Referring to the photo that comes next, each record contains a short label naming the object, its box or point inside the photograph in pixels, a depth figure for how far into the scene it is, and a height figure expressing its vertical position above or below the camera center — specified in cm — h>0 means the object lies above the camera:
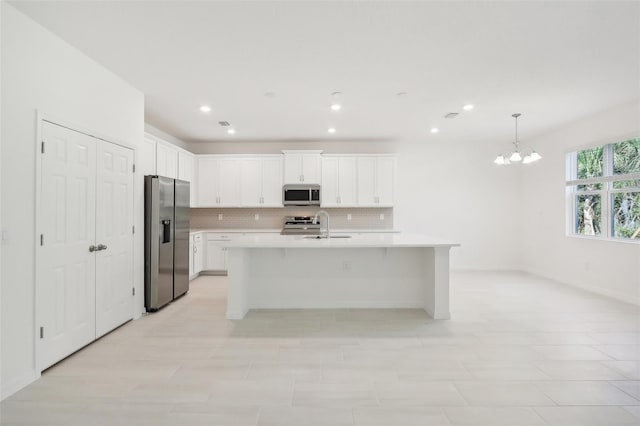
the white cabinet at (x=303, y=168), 650 +92
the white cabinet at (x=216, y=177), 659 +75
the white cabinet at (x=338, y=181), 655 +67
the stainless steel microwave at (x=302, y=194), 645 +41
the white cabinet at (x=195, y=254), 582 -73
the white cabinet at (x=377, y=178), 654 +73
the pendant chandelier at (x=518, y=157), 475 +85
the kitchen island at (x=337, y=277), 419 -80
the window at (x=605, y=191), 457 +37
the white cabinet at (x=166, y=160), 492 +86
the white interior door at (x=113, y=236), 319 -23
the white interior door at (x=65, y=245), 254 -26
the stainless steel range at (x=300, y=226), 643 -22
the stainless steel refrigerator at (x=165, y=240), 395 -33
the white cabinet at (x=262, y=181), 658 +67
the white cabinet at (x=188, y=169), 578 +83
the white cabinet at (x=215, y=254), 632 -76
